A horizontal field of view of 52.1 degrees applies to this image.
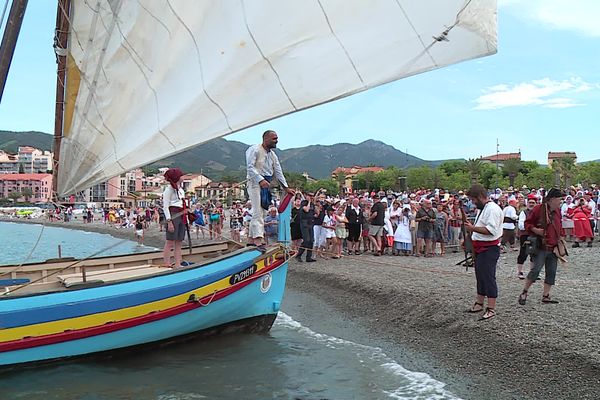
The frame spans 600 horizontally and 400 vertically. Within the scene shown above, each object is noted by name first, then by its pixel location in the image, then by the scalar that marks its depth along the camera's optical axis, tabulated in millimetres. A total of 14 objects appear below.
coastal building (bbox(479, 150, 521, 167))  163050
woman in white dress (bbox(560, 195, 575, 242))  19172
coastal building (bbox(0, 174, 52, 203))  141075
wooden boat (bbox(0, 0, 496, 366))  6281
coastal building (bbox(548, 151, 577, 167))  169888
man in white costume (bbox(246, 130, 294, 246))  8508
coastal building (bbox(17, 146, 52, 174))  141150
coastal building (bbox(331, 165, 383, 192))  131625
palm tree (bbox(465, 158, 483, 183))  100962
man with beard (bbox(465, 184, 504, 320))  8656
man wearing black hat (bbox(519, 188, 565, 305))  9008
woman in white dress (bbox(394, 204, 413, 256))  18539
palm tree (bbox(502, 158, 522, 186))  98962
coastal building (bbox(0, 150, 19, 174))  161238
